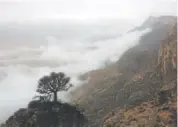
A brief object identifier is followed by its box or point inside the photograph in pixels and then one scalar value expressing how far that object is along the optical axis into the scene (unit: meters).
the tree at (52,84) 43.28
